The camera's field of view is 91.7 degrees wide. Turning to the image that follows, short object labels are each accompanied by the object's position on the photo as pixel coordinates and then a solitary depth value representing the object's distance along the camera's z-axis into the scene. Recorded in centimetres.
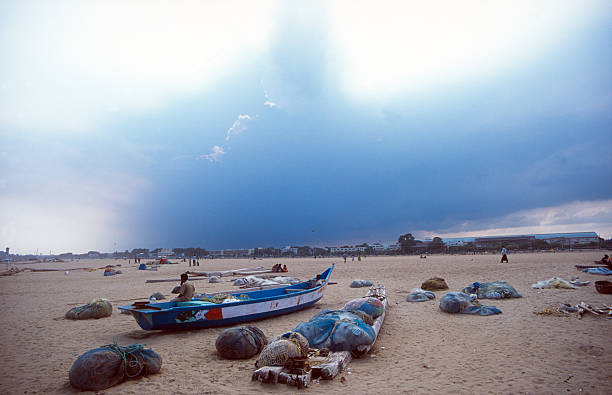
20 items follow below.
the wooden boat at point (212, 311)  804
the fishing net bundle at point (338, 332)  600
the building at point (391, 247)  16610
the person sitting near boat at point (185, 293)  937
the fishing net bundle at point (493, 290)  1180
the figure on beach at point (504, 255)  3331
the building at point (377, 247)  16354
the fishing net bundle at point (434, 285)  1499
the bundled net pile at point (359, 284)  1766
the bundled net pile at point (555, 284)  1310
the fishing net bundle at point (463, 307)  956
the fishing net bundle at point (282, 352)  517
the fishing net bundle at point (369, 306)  825
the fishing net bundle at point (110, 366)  471
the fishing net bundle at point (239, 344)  630
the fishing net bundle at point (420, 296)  1233
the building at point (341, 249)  17612
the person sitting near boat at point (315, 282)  1358
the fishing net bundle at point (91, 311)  1066
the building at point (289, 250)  17485
